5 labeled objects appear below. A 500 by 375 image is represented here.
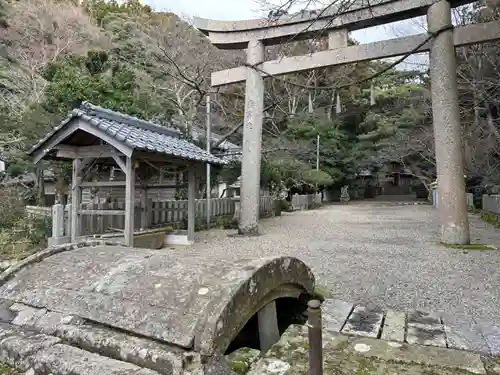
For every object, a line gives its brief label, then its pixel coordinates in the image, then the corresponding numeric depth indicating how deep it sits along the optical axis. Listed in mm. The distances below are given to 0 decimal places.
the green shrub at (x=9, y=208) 8262
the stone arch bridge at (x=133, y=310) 1467
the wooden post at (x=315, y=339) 1288
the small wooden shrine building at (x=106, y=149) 5816
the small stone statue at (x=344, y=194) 28641
